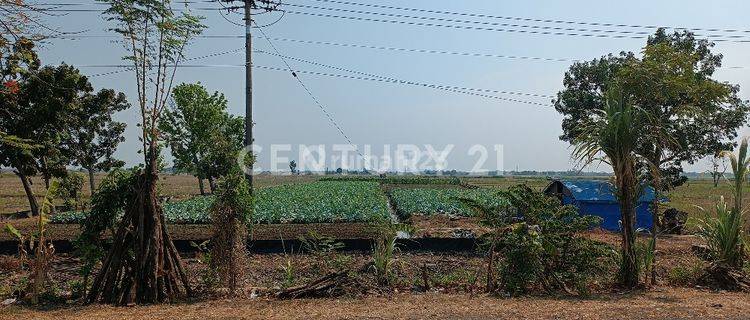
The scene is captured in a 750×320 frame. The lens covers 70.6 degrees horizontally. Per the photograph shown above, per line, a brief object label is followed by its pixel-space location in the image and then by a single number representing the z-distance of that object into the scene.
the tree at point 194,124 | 43.78
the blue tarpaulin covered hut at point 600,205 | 18.02
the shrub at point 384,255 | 8.41
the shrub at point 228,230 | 8.01
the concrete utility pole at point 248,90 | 13.79
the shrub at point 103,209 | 7.80
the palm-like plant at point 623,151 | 8.20
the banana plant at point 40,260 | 7.55
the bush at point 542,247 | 7.96
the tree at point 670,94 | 9.13
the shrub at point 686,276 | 8.82
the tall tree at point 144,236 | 7.58
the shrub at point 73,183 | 24.97
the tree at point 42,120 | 21.18
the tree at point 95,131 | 28.97
